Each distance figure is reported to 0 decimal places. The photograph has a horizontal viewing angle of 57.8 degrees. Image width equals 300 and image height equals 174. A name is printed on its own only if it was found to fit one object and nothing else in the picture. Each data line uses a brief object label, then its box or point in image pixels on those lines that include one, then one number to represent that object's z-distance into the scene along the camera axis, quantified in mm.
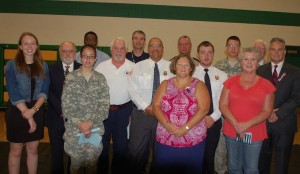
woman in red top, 2674
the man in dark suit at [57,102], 3131
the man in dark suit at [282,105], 2963
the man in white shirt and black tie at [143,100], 3277
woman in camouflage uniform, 2760
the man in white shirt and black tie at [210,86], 3240
